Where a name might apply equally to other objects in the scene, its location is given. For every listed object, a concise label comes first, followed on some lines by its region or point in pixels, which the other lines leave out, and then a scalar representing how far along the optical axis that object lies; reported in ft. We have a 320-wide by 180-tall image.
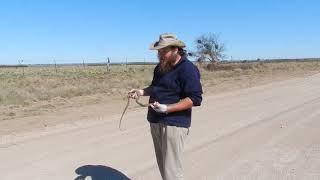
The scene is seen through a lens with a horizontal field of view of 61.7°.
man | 8.08
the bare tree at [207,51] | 140.04
